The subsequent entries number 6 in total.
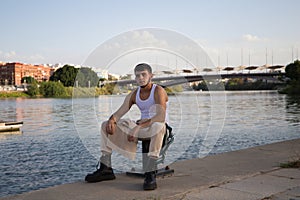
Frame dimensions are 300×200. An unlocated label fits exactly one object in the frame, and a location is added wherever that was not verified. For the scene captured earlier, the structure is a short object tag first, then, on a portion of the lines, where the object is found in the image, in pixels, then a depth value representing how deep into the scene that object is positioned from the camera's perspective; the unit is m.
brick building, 165.20
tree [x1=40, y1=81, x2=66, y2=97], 76.12
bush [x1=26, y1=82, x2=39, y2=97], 85.50
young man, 5.00
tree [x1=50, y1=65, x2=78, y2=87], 79.77
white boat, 19.20
